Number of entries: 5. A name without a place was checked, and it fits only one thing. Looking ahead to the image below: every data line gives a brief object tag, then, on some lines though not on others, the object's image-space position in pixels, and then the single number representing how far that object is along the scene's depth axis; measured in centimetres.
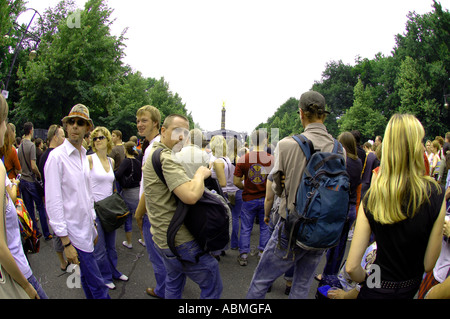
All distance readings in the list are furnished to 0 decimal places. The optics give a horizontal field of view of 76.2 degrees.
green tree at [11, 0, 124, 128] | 1844
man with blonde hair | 337
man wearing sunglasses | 252
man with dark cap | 241
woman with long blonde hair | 167
